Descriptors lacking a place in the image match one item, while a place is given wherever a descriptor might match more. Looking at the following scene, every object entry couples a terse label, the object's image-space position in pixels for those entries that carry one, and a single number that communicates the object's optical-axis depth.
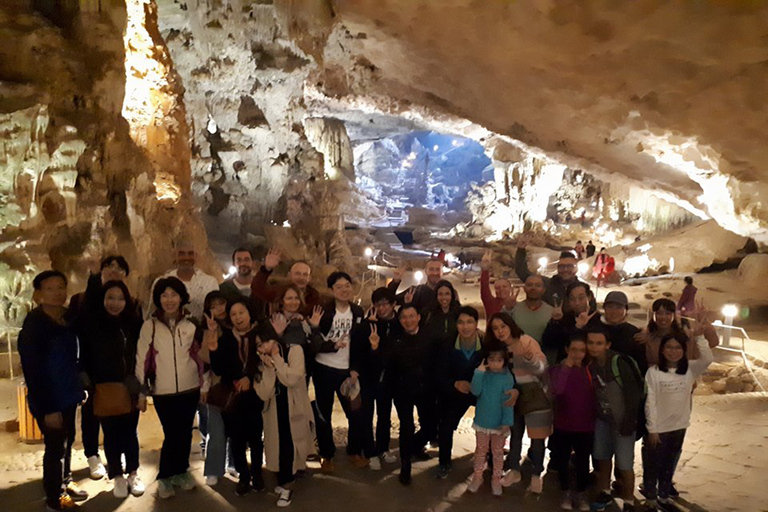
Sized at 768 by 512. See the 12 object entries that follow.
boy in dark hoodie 3.75
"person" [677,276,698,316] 9.35
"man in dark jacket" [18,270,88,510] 3.41
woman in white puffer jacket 3.79
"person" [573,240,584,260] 20.09
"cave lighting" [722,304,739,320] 9.29
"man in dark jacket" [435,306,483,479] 4.21
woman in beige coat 3.82
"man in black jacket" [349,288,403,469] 4.30
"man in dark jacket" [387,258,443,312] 5.08
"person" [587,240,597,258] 19.92
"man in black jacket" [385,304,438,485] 4.25
